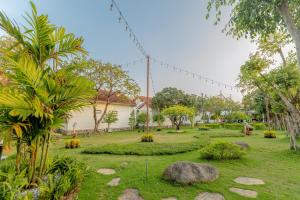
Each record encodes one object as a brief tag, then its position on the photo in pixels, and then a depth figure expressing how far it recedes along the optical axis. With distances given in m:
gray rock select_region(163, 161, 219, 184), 3.85
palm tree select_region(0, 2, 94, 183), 2.52
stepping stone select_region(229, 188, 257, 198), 3.35
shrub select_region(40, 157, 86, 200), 2.73
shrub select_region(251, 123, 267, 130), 20.99
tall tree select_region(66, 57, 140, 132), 15.37
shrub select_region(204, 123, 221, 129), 23.36
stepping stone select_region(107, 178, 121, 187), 3.85
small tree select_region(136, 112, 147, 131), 21.42
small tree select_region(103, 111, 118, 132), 17.94
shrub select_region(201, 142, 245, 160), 5.55
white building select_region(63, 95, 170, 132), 17.34
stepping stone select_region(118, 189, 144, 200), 3.34
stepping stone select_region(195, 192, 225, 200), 3.30
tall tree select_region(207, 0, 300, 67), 3.15
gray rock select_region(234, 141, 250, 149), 7.36
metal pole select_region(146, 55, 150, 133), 10.45
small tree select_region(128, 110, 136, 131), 21.29
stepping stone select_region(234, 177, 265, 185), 3.91
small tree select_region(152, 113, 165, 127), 23.80
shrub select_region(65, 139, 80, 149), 8.36
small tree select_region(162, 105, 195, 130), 16.37
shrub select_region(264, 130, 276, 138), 11.99
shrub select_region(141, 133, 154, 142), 10.16
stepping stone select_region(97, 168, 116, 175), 4.43
